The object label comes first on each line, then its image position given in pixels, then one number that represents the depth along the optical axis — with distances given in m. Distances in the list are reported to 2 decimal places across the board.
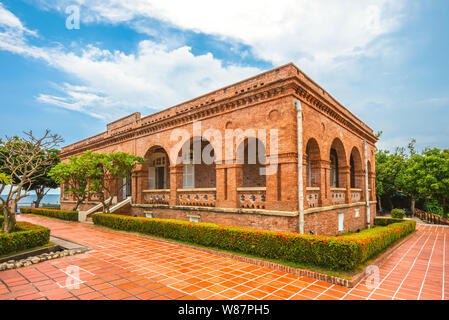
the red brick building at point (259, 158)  9.49
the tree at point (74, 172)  14.63
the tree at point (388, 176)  26.48
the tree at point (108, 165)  14.20
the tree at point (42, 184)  24.72
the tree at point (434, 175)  18.61
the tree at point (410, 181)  20.88
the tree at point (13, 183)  8.26
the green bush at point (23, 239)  7.39
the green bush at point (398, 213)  17.73
